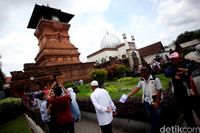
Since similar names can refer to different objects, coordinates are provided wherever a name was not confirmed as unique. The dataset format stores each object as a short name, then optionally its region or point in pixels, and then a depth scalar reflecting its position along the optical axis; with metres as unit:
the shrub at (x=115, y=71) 10.70
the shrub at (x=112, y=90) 5.90
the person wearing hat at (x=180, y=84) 2.18
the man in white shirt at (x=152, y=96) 2.47
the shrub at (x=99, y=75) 8.26
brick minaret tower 14.44
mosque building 24.49
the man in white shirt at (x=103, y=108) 2.50
